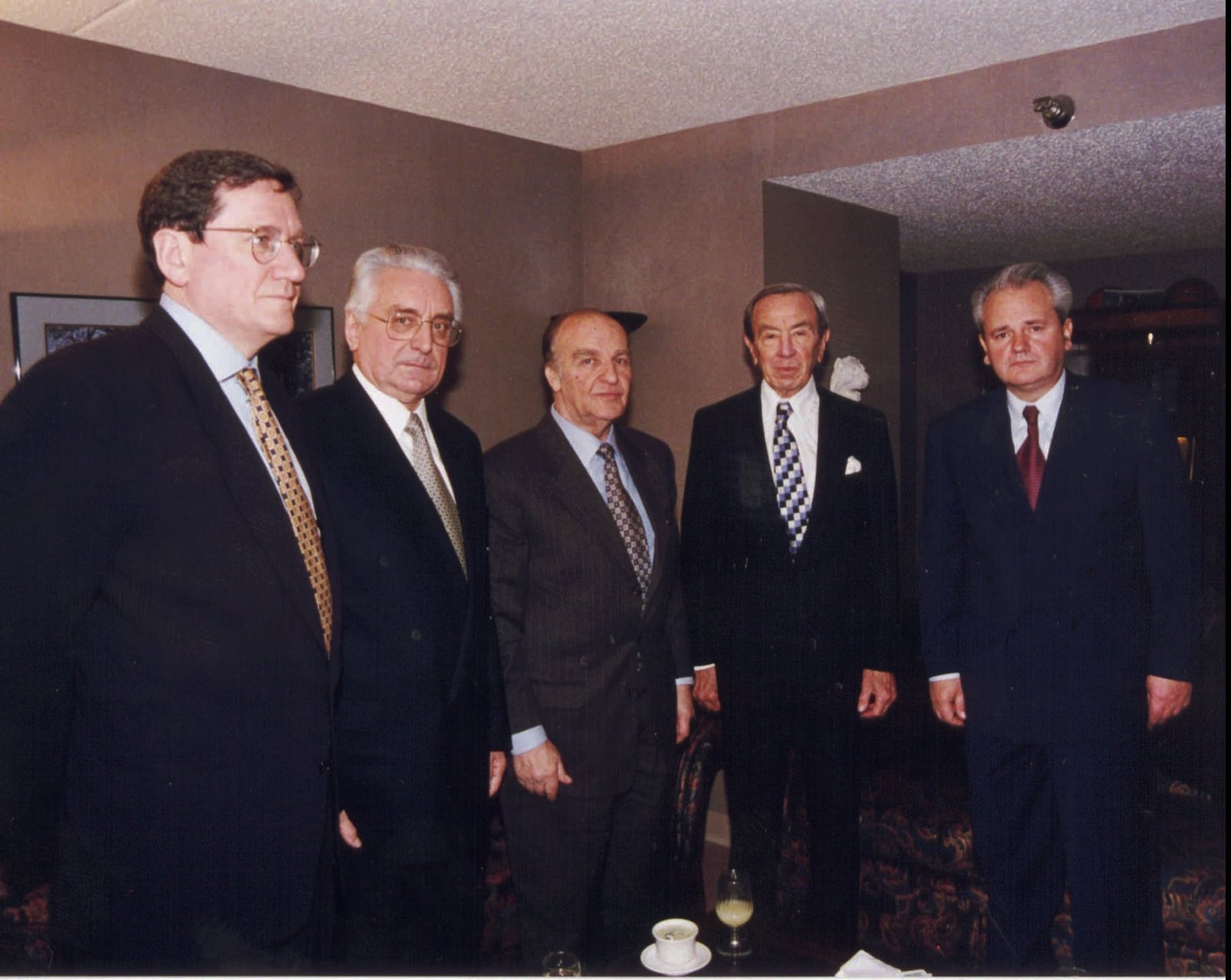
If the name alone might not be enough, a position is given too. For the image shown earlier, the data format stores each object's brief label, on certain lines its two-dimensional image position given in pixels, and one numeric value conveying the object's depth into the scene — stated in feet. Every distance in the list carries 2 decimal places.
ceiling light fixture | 10.32
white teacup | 6.55
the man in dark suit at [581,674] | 8.12
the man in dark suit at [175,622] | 4.50
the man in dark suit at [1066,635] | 7.80
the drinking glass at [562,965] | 6.31
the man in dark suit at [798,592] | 8.95
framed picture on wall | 9.23
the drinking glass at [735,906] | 7.02
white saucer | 6.52
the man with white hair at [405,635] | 6.61
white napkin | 6.15
